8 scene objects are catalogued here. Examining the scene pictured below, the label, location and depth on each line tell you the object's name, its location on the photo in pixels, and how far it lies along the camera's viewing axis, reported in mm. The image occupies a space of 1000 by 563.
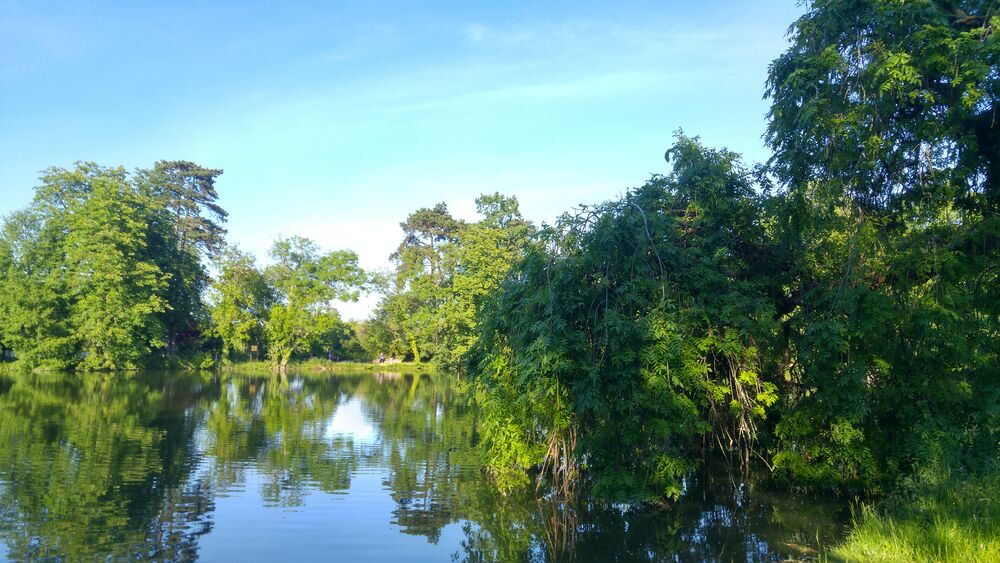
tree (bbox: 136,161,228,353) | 54875
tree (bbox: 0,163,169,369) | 44188
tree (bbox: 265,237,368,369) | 60281
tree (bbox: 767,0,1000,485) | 10375
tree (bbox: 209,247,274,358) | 58812
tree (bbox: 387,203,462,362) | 54188
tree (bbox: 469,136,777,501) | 10625
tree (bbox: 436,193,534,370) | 43188
